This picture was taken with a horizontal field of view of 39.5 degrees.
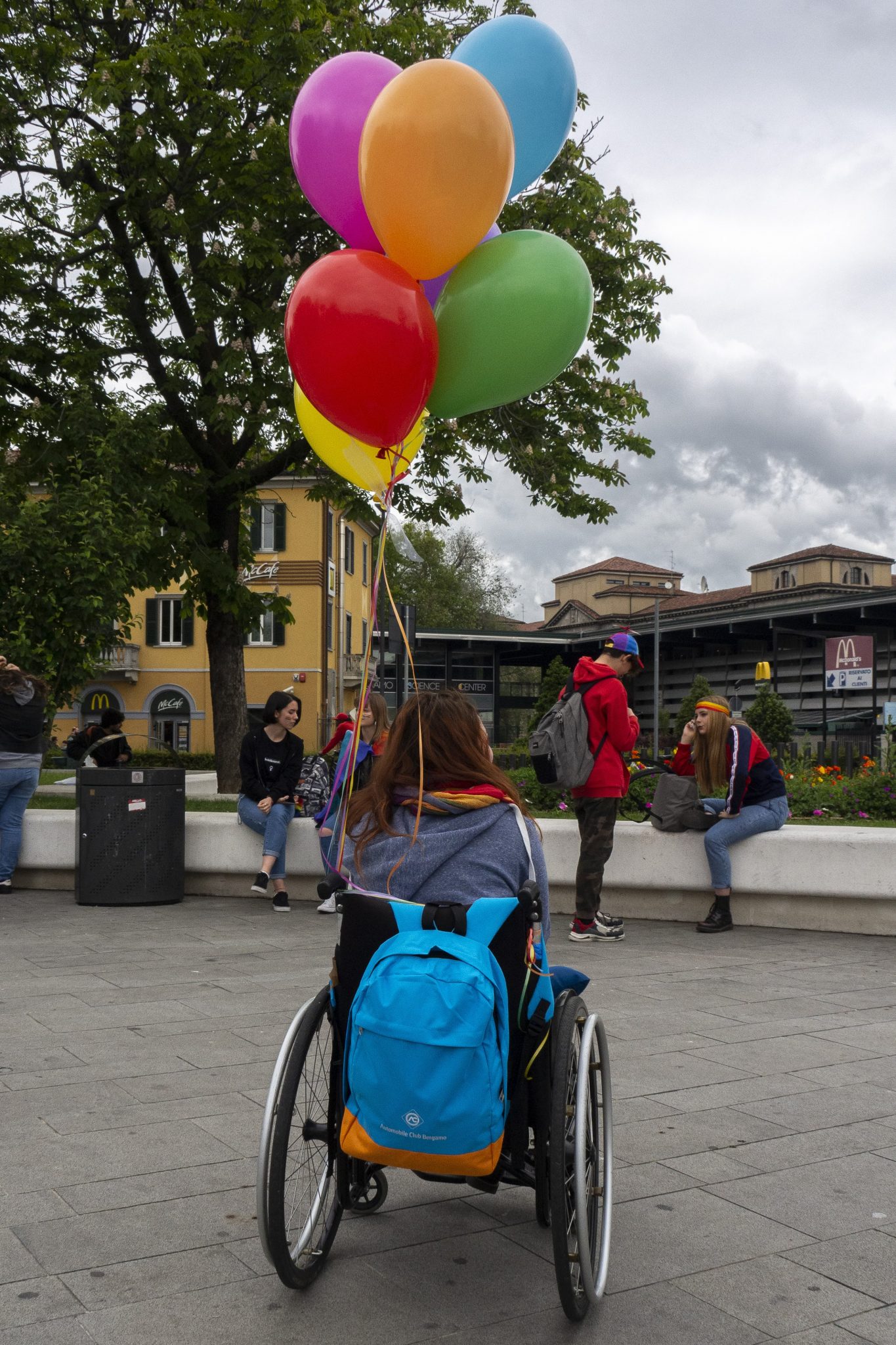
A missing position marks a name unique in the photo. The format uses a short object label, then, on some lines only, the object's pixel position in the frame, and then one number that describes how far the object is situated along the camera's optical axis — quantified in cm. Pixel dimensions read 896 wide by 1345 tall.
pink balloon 493
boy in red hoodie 809
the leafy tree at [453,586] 7819
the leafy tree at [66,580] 1088
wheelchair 287
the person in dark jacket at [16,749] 985
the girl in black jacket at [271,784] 965
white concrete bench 865
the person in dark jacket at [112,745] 1288
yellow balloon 502
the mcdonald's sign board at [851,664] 2672
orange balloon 436
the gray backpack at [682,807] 883
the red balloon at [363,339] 432
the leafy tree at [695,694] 4439
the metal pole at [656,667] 4250
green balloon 459
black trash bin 953
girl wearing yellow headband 848
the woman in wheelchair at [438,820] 314
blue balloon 505
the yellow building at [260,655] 4712
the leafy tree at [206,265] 1465
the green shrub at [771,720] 3042
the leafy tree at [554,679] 4250
